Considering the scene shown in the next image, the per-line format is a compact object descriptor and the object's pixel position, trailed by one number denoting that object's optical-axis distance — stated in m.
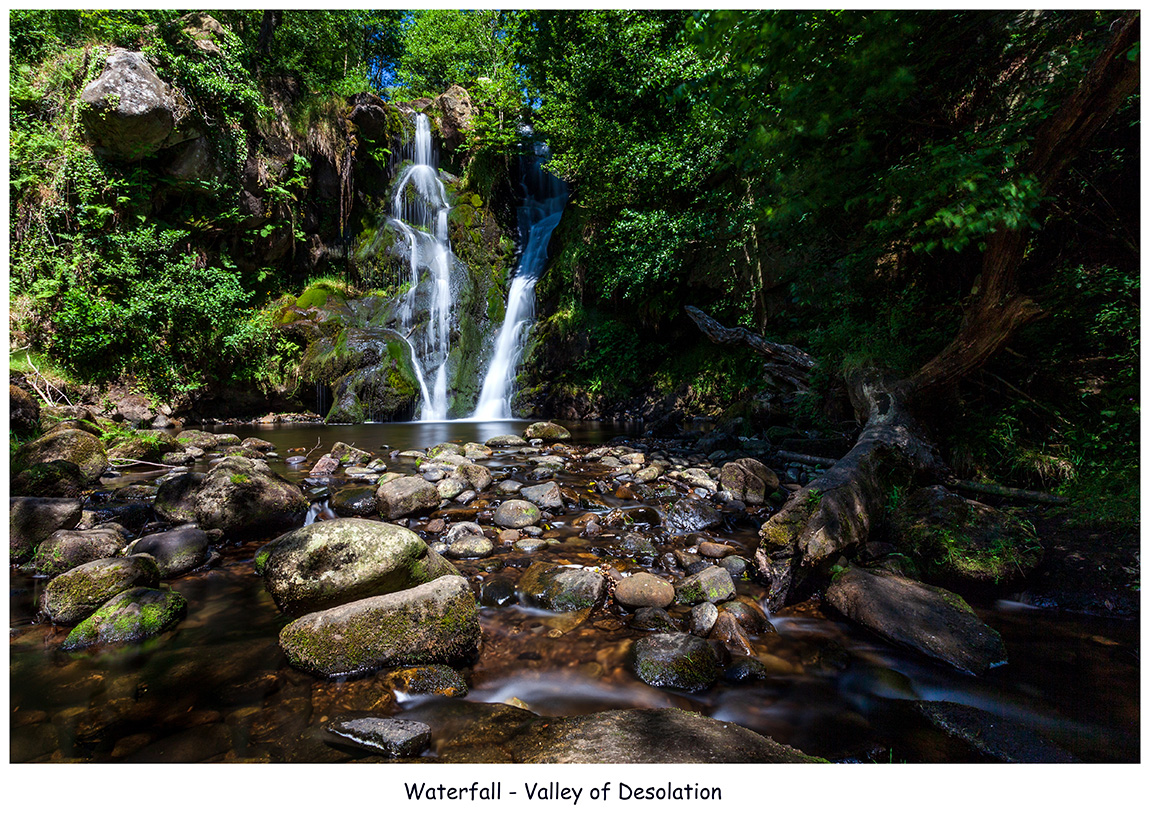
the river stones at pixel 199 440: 7.92
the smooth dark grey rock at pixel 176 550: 3.41
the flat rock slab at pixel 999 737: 1.89
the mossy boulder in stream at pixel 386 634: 2.34
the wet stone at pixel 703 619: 2.71
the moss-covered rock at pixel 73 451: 5.25
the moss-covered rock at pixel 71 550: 3.30
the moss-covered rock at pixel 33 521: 3.42
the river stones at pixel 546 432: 9.10
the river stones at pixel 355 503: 4.76
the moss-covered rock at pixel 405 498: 4.60
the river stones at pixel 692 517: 4.37
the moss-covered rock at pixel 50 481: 4.41
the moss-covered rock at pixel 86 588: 2.74
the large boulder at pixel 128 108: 9.74
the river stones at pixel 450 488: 5.25
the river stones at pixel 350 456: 6.87
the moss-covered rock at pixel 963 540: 3.08
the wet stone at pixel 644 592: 3.01
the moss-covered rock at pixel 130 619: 2.55
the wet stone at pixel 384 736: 1.84
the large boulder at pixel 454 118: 19.00
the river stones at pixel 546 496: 4.92
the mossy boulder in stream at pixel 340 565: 2.88
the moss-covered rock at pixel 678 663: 2.32
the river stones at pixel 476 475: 5.70
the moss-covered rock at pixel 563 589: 3.07
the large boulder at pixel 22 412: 6.02
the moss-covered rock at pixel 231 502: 4.08
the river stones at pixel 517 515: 4.46
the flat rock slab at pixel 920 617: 2.42
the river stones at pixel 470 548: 3.86
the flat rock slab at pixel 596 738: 1.75
